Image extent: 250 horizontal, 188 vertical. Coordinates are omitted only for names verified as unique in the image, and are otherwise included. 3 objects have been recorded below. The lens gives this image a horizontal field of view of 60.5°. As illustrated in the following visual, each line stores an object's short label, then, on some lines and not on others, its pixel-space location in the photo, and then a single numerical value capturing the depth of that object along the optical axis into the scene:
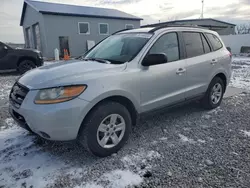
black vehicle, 9.26
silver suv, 2.58
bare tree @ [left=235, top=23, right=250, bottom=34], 36.03
